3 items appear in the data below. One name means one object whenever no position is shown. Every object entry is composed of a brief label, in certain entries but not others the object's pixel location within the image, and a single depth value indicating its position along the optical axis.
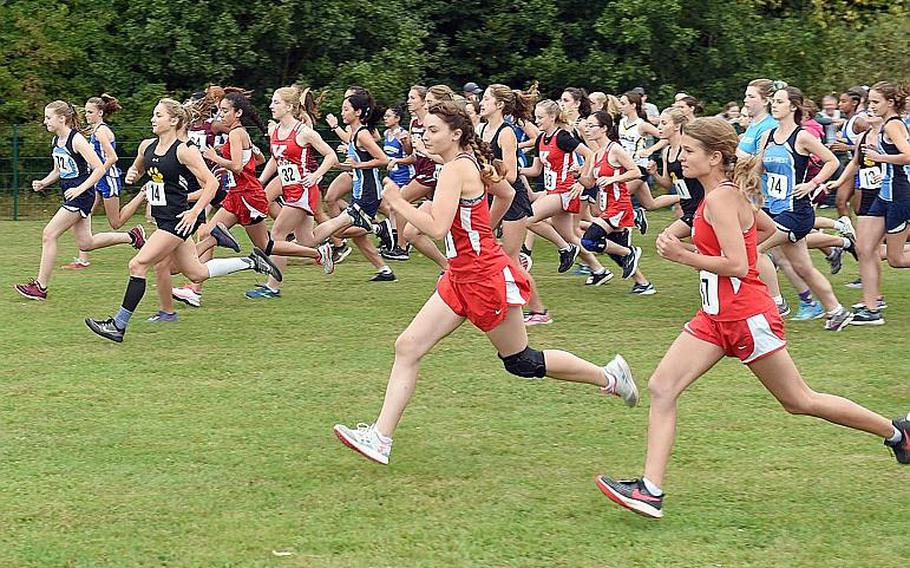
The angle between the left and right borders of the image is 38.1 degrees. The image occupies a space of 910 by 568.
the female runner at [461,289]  6.42
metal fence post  21.05
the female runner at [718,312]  5.57
